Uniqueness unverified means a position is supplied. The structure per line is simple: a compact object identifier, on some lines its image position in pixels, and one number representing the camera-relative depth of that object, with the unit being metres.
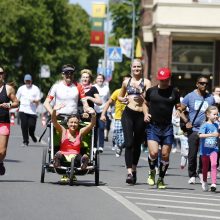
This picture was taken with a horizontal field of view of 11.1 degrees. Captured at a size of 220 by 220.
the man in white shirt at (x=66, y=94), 16.97
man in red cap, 16.50
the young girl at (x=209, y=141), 16.94
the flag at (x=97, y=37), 69.62
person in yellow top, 23.73
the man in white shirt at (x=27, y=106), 28.98
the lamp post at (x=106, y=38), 70.62
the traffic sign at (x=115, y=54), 56.81
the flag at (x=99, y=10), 67.25
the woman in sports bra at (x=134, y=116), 17.05
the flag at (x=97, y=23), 68.69
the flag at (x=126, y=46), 64.81
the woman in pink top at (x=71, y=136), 16.34
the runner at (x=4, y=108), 16.75
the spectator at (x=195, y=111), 18.47
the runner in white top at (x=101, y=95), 26.86
